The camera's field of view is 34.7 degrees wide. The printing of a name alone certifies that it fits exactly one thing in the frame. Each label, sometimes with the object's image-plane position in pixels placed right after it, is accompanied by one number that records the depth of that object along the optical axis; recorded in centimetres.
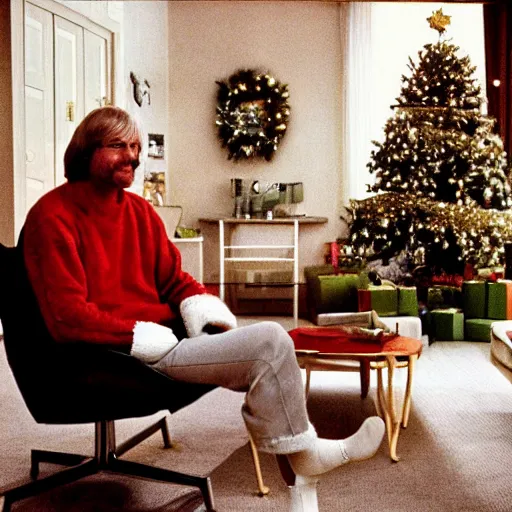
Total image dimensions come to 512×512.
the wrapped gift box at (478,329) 570
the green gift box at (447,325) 575
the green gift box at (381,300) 550
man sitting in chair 205
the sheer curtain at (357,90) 795
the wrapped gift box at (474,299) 582
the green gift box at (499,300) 580
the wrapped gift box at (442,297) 595
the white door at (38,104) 565
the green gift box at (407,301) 556
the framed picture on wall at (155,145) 791
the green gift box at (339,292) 609
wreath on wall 811
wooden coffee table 296
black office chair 218
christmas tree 619
